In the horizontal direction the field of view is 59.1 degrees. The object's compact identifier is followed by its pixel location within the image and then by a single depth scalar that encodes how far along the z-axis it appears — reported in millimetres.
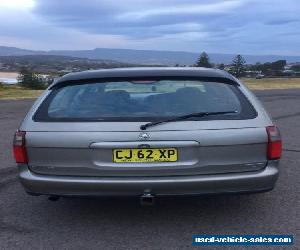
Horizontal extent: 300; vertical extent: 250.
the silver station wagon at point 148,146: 2211
